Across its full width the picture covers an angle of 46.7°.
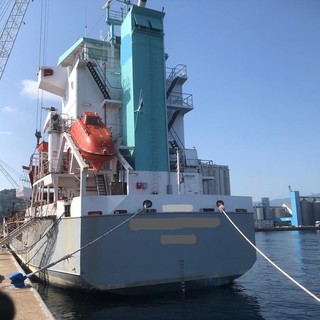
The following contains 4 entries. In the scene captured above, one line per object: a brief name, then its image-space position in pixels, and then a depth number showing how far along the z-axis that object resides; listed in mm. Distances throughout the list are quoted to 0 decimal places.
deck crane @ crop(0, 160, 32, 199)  28188
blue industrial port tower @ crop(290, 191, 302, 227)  92938
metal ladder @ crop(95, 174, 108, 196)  15355
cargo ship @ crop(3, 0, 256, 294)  12438
